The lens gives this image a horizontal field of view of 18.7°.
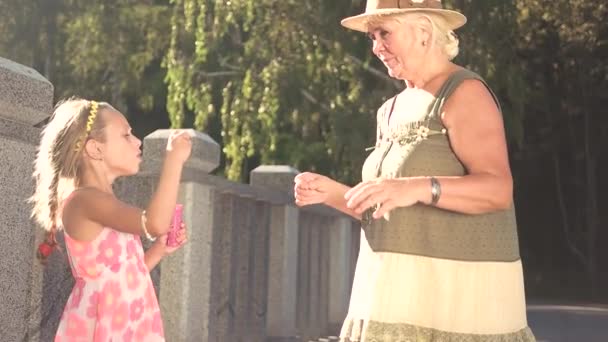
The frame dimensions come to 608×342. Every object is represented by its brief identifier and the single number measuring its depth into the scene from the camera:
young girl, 6.00
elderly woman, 4.73
